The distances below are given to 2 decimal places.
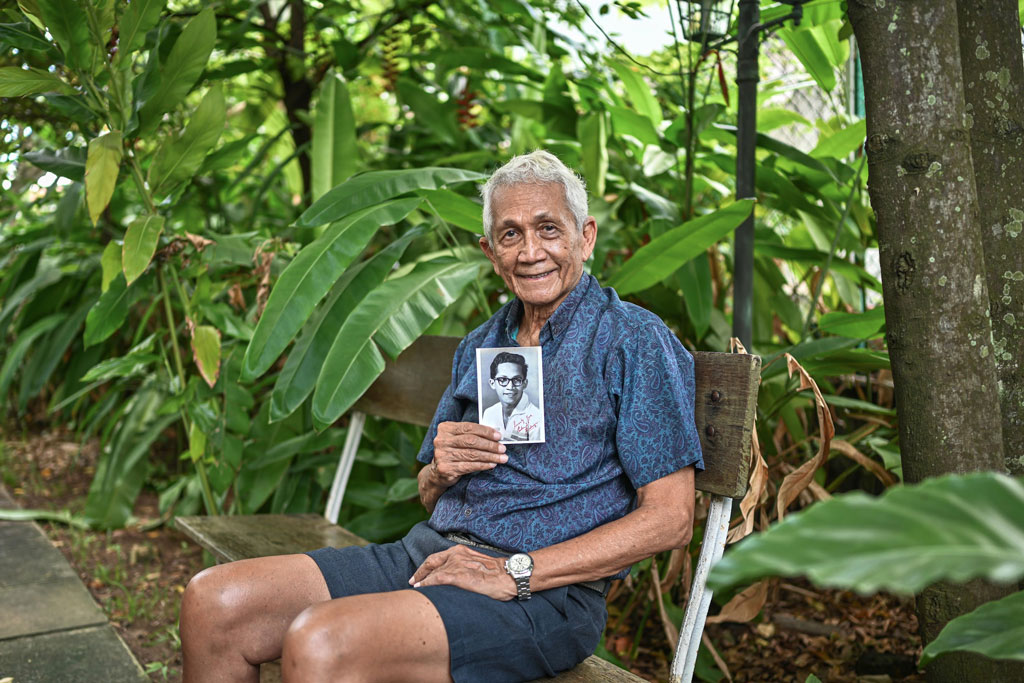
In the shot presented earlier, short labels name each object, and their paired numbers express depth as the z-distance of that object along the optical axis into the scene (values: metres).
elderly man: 1.58
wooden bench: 1.80
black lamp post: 2.48
